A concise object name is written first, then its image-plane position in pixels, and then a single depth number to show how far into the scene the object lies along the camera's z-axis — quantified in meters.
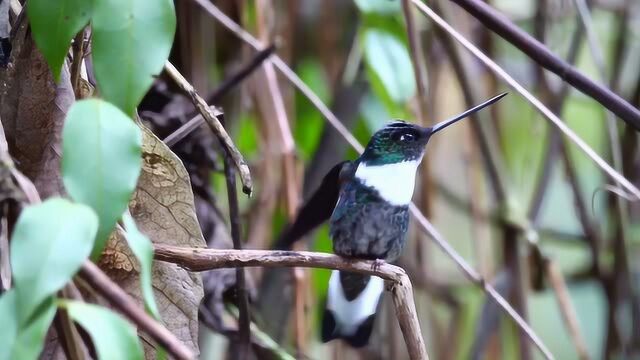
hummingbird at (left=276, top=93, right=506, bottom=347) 2.85
